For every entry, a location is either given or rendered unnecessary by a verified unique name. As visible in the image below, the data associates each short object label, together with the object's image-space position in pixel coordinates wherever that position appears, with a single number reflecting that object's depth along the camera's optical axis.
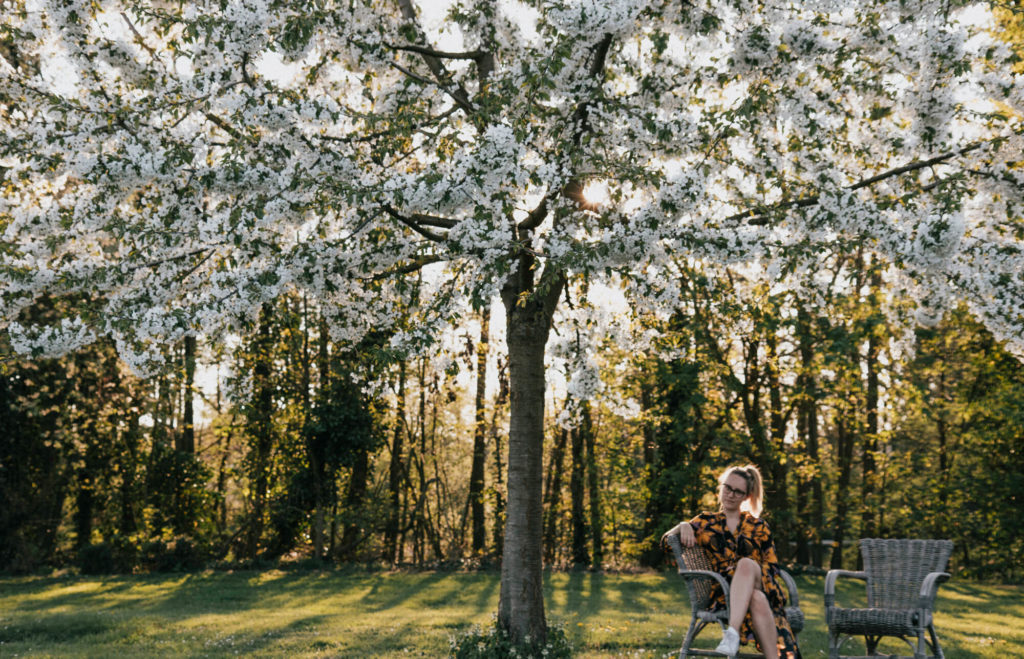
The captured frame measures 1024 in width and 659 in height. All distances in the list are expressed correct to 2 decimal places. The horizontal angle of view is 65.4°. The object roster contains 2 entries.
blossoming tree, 5.05
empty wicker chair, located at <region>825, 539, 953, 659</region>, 4.75
